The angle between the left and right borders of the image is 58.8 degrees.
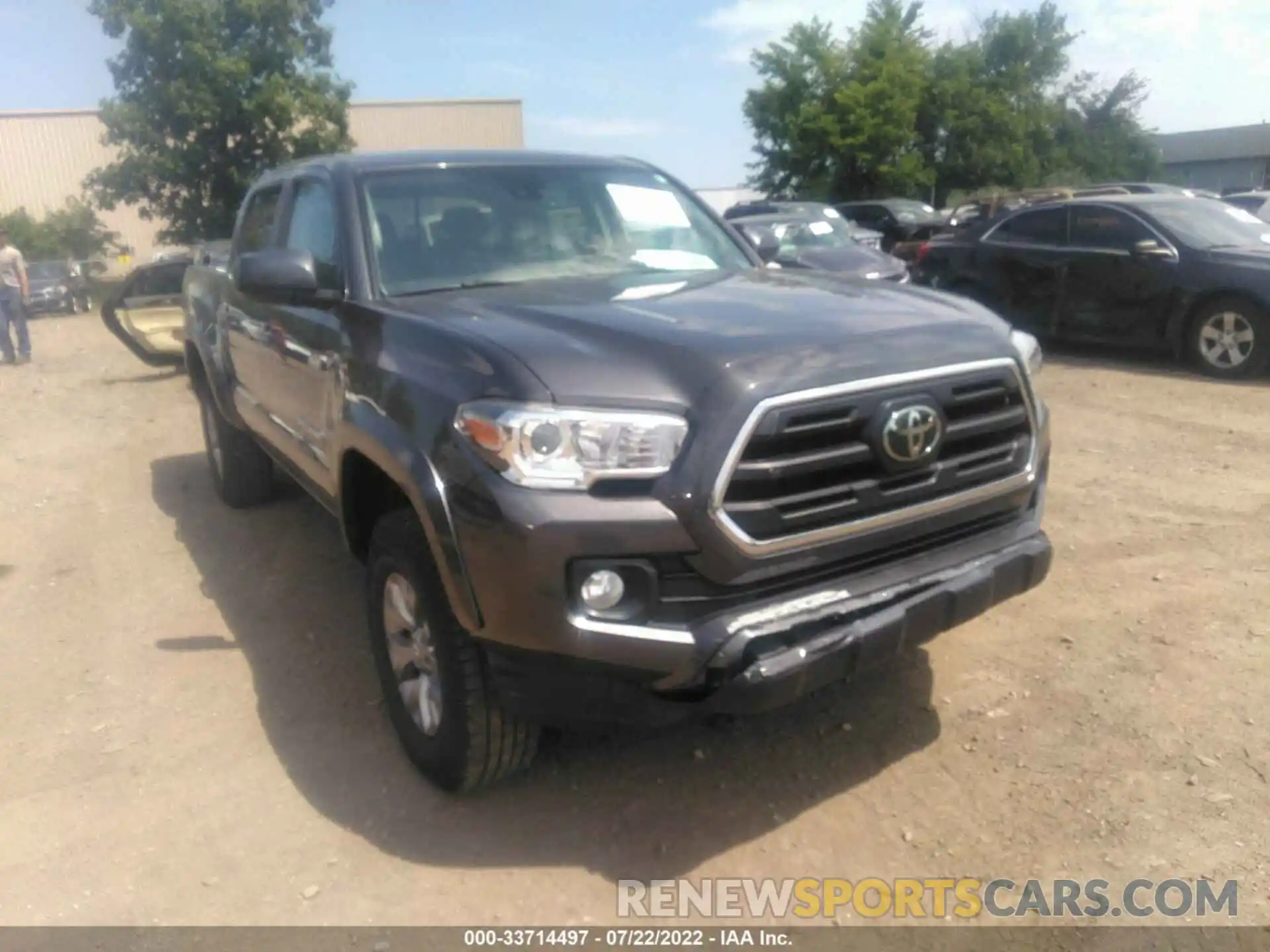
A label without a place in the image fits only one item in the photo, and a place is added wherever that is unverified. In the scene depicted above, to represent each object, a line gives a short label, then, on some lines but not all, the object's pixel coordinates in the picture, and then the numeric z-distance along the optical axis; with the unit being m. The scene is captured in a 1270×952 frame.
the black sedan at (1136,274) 9.05
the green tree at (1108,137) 48.09
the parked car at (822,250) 10.83
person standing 15.44
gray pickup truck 2.78
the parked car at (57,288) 26.20
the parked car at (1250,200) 17.89
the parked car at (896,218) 21.77
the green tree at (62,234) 36.50
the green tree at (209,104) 28.47
